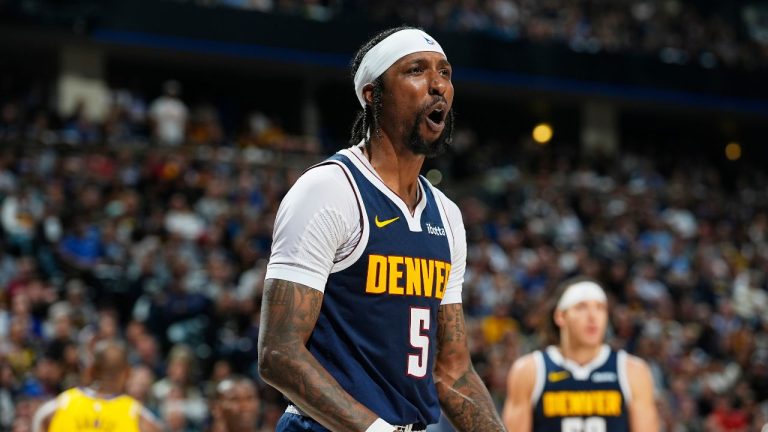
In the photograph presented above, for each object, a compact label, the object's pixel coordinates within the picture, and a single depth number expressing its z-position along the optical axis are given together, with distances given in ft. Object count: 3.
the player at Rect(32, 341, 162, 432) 51.93
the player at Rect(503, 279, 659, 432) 46.91
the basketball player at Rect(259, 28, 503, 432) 23.12
